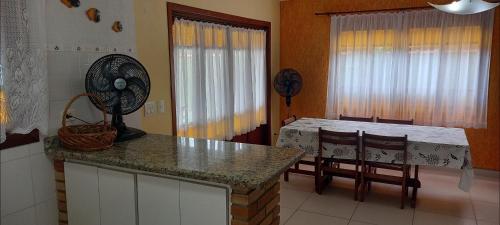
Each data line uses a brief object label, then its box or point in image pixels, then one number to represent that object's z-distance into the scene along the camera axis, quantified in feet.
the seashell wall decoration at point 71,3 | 7.08
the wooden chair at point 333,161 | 11.57
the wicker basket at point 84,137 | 6.59
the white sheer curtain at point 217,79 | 11.33
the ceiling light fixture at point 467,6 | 9.20
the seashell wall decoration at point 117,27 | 8.23
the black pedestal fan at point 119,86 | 7.15
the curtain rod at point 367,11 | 14.77
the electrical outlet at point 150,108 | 9.60
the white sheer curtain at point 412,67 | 14.23
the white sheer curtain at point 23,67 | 5.91
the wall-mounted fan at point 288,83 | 16.63
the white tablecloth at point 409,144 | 10.59
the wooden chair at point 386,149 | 10.84
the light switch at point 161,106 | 10.13
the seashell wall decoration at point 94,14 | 7.57
